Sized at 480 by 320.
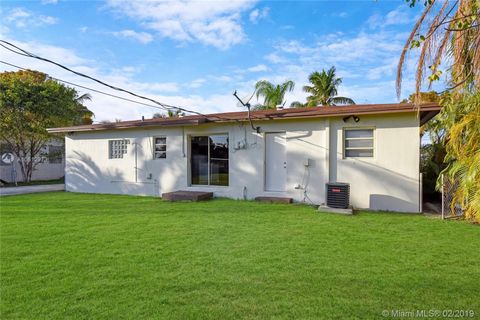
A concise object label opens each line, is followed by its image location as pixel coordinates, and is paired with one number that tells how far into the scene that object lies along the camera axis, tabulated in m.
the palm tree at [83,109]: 20.00
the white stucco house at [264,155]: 8.09
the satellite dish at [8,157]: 15.02
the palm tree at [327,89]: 23.34
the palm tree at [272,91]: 19.30
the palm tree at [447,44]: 2.87
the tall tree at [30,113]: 15.42
